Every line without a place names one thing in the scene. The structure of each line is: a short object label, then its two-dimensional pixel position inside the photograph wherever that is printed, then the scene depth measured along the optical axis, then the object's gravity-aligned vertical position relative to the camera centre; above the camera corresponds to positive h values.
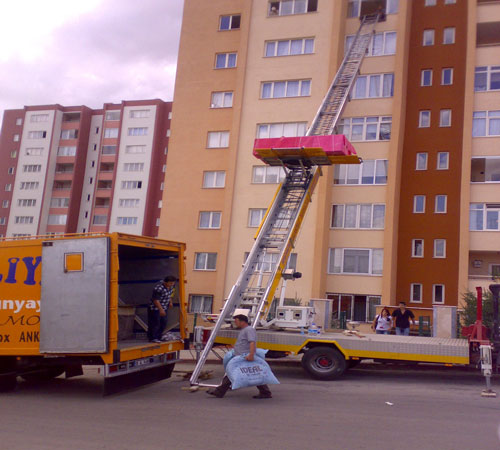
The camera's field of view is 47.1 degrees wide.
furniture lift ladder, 13.62 +1.40
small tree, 16.09 +0.35
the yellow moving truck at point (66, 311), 9.90 -0.46
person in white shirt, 17.77 -0.34
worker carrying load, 9.77 -1.13
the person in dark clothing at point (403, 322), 16.81 -0.23
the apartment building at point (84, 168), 63.44 +13.65
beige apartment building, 28.81 +8.34
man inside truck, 11.55 -0.29
